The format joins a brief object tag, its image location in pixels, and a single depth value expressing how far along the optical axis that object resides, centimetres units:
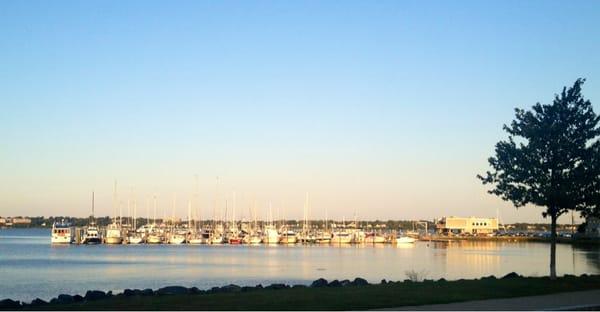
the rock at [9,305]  2448
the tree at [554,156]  3158
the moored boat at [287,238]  17242
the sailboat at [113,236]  15962
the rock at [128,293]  2966
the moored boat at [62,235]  15488
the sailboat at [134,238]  16488
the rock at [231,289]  3241
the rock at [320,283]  3490
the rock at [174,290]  3129
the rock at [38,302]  2830
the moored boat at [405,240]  17500
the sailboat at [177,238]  16831
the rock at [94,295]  3003
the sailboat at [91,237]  15662
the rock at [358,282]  3551
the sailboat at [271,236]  16886
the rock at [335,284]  3421
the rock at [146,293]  2920
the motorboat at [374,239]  18262
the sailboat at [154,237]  16712
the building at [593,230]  17846
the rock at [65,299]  2978
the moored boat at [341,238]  17706
